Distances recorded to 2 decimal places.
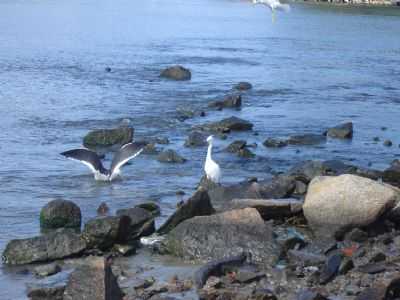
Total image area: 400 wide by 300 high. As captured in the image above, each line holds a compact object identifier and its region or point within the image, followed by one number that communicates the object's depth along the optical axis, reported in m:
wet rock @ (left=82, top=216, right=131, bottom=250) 11.70
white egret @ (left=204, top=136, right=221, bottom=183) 15.43
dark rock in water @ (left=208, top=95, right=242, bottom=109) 25.36
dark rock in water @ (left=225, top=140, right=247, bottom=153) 19.06
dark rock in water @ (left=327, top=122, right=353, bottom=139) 21.33
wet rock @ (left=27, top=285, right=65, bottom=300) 9.80
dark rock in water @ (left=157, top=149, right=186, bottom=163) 18.00
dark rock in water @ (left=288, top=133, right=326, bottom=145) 20.37
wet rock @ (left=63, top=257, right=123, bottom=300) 9.03
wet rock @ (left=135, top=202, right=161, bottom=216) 13.81
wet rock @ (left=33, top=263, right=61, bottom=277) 10.85
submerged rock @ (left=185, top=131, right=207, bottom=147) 19.78
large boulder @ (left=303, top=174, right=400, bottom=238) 12.03
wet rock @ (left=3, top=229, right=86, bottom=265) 11.35
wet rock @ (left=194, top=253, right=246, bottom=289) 10.12
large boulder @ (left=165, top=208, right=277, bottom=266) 11.20
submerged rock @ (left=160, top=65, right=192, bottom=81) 31.60
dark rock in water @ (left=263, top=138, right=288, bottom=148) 19.81
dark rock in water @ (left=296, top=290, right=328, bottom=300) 9.21
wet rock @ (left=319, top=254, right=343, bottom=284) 10.04
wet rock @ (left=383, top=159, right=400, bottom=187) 15.66
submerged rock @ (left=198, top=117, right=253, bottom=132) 21.39
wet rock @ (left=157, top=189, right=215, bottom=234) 12.42
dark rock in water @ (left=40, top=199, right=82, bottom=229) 13.05
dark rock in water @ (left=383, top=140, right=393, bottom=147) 20.47
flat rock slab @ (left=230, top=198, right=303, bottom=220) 12.80
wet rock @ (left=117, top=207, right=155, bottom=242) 12.20
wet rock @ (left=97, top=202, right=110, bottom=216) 14.16
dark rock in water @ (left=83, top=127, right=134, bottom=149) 19.70
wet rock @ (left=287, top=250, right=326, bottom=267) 10.73
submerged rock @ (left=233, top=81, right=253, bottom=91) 29.56
